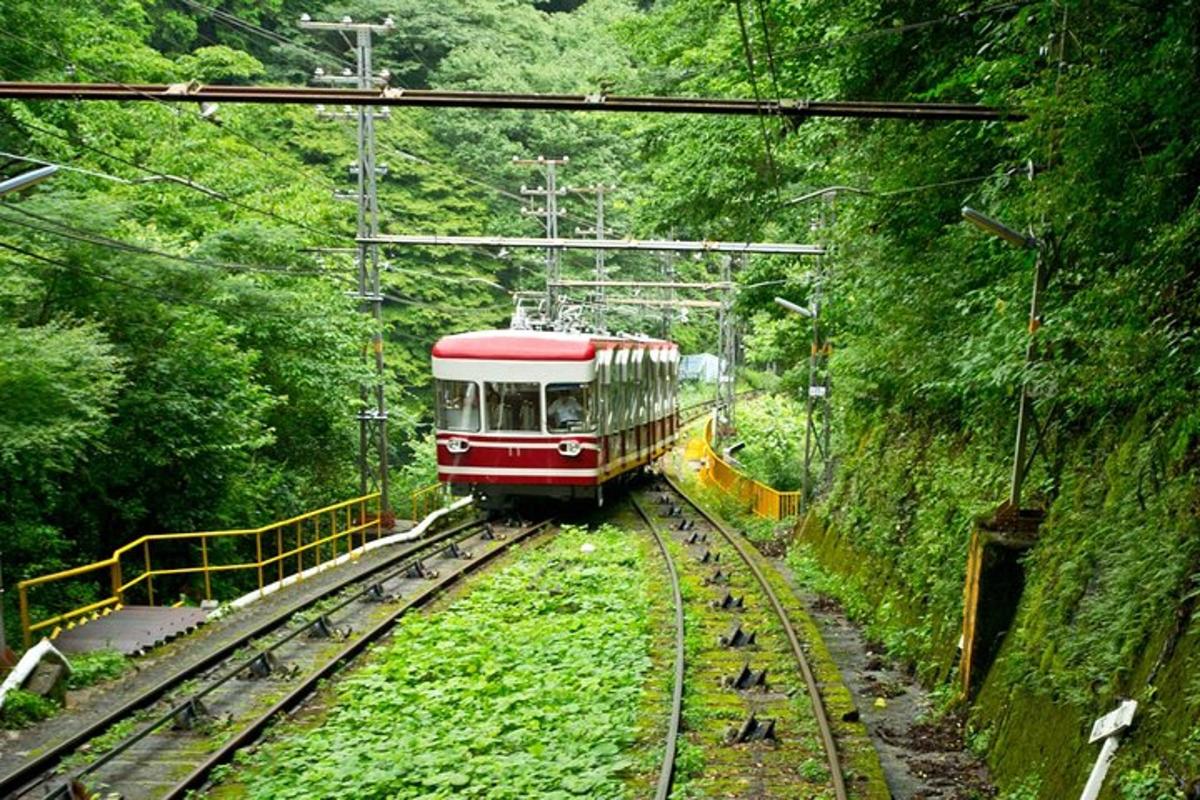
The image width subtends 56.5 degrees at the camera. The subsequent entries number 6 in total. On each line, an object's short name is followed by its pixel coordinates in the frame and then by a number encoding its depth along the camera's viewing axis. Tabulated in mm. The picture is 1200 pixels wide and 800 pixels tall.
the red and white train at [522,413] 18219
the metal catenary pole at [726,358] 35378
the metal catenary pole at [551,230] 28431
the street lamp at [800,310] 20000
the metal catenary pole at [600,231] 33700
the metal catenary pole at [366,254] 19109
